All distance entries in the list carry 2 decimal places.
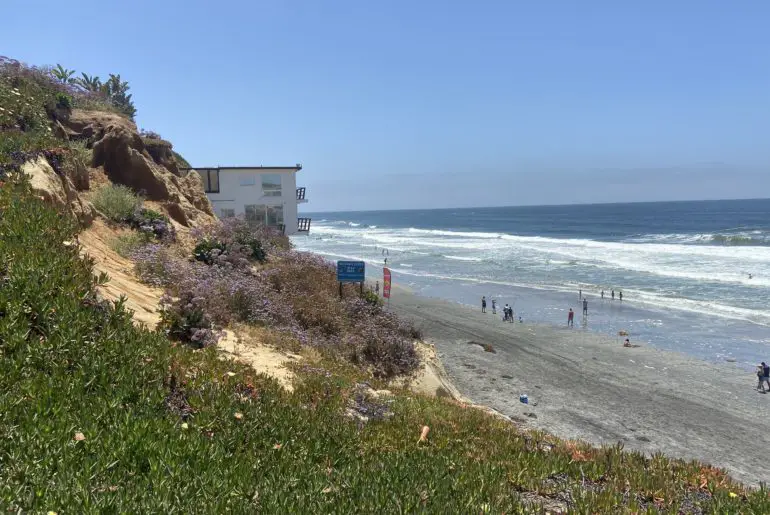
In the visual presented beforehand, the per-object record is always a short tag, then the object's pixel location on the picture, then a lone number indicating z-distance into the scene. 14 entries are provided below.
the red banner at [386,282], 23.06
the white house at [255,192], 34.47
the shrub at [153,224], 15.96
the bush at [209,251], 15.75
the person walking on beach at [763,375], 21.50
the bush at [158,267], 12.03
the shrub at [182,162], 32.21
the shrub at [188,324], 8.77
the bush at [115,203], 15.41
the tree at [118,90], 39.81
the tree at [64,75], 25.28
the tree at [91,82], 35.79
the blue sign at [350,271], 16.09
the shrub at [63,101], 19.56
